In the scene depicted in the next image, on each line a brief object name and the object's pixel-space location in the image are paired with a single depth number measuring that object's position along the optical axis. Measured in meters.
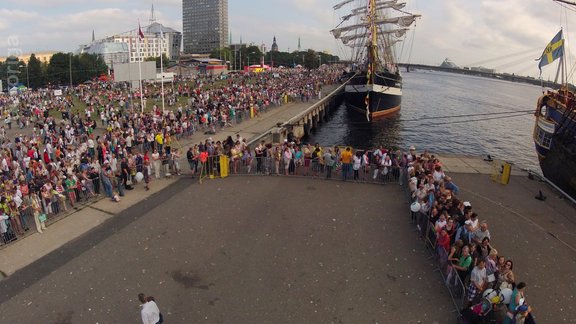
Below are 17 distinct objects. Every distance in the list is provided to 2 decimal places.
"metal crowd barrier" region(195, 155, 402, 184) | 15.15
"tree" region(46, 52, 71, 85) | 87.25
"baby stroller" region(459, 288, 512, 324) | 6.62
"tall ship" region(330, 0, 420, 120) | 42.06
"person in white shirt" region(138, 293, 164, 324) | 6.28
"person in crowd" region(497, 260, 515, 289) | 7.02
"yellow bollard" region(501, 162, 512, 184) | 14.94
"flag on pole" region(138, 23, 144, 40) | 26.91
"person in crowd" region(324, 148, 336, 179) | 15.20
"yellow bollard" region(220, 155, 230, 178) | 15.59
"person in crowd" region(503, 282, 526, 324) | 6.53
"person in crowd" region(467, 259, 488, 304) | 7.19
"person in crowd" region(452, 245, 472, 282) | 7.88
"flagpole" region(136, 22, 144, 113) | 30.08
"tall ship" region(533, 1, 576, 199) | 16.39
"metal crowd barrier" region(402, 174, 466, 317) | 7.60
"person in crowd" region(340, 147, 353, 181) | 14.91
